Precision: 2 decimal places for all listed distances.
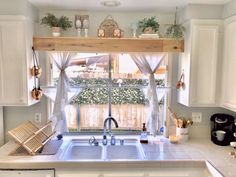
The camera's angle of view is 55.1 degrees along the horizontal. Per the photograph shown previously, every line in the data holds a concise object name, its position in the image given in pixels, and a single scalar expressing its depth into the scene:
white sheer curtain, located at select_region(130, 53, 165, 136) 2.55
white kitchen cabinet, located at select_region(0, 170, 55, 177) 1.93
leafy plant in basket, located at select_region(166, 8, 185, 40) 2.34
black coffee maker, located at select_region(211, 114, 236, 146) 2.34
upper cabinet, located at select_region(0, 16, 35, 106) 2.13
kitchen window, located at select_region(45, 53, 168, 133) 2.65
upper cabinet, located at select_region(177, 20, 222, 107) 2.26
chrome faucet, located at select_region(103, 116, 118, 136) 2.46
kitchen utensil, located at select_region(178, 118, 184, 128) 2.51
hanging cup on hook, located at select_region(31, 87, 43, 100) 2.30
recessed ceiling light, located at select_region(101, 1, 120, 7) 2.21
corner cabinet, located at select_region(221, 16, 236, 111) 2.09
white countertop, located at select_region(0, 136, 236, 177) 1.92
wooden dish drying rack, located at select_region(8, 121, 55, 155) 2.08
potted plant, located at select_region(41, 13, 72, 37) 2.37
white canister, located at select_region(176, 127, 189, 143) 2.47
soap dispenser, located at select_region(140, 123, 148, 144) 2.46
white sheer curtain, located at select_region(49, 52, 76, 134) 2.52
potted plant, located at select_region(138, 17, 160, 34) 2.40
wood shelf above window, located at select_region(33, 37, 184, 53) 2.33
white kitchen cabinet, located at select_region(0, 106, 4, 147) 2.46
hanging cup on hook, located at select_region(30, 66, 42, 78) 2.28
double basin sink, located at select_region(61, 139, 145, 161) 2.31
